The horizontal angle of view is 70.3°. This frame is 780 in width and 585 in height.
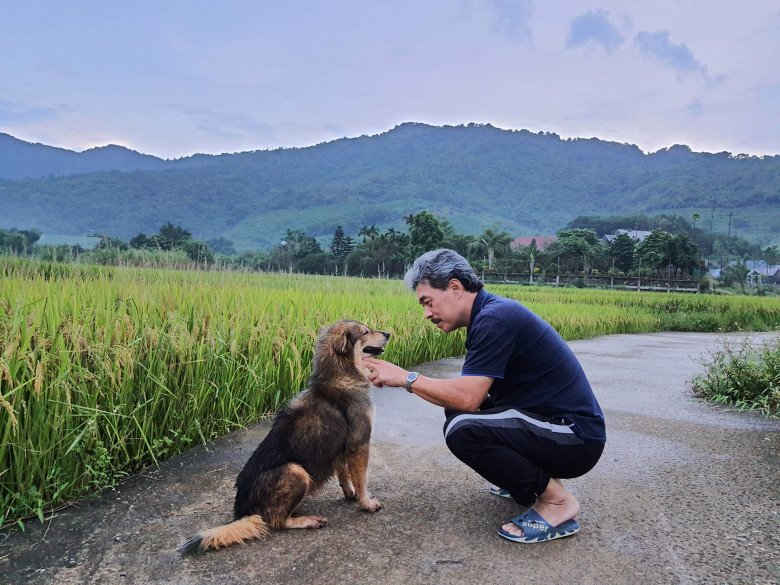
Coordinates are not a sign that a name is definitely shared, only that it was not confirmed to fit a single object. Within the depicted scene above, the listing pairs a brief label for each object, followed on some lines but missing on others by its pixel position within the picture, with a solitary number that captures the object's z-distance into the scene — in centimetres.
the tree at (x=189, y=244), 3088
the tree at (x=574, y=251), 5872
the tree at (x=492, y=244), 5988
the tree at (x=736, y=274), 6295
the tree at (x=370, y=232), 5966
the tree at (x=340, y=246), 5784
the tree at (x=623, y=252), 5964
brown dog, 252
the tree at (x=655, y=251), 5259
